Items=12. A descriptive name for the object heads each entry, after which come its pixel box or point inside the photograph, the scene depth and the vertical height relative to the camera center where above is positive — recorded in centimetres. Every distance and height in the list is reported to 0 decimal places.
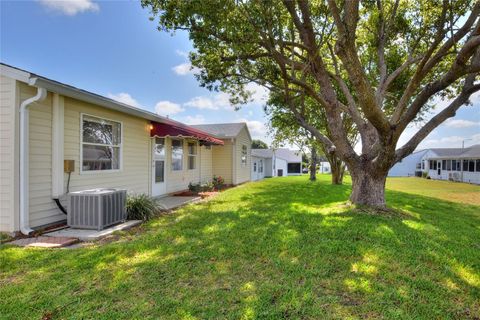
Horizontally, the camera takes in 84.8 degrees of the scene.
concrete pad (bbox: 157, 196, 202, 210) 903 -161
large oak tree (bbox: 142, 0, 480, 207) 573 +347
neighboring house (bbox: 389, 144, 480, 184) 2662 -55
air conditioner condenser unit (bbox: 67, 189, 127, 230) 589 -114
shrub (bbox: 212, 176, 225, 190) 1569 -142
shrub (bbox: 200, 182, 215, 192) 1396 -149
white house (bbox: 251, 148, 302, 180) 4219 -62
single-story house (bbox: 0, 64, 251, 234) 532 +34
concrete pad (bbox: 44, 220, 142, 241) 543 -160
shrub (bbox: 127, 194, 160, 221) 718 -137
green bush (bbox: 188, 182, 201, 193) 1305 -140
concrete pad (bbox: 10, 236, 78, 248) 489 -160
